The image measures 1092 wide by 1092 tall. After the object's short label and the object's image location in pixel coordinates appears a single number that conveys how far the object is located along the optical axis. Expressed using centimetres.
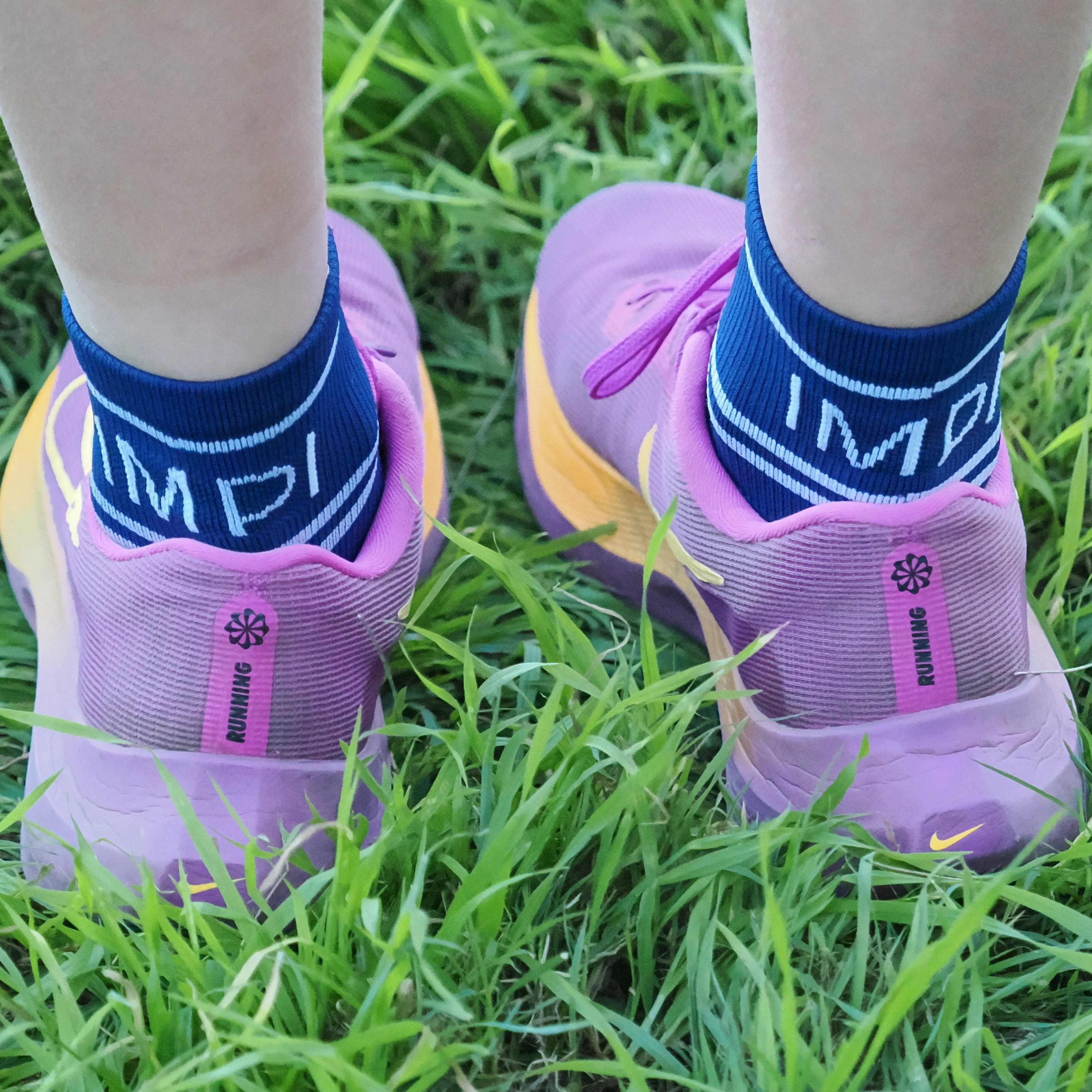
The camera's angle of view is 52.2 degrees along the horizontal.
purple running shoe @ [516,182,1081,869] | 69
